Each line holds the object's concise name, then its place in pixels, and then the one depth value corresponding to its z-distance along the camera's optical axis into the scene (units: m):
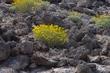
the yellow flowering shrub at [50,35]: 12.74
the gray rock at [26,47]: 11.52
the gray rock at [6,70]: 10.60
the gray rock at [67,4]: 18.22
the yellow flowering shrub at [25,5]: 16.13
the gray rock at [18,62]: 11.16
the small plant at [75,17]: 15.60
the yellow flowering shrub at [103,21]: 15.01
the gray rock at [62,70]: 10.96
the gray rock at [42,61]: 11.30
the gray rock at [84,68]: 10.39
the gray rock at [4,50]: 11.18
